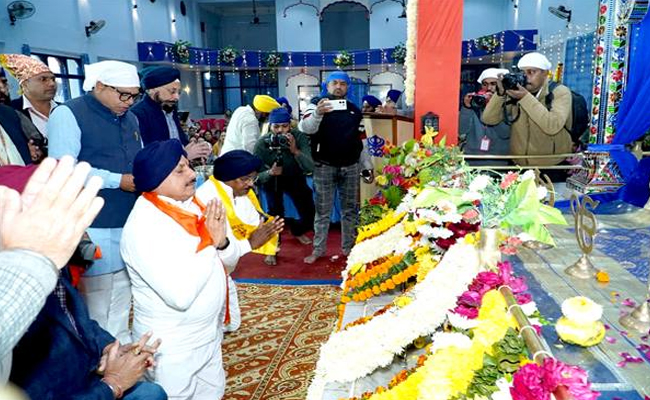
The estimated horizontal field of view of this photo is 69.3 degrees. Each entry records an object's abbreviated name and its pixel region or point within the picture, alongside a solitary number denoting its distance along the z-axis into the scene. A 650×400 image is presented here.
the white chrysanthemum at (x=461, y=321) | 1.32
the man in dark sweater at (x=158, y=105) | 2.81
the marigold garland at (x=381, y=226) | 2.80
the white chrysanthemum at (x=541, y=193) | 1.65
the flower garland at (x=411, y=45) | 4.30
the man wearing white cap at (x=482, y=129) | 4.02
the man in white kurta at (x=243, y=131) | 4.70
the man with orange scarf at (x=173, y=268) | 1.74
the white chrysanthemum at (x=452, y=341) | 1.27
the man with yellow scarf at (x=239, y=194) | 2.40
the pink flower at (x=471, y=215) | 1.89
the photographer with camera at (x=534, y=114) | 3.28
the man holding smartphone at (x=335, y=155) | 4.14
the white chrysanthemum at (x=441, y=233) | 1.91
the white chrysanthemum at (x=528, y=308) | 1.29
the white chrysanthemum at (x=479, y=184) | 1.81
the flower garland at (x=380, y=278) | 2.23
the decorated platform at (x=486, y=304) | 1.12
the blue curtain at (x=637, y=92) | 3.37
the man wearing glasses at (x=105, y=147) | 2.23
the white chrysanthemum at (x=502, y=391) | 1.01
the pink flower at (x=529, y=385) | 0.90
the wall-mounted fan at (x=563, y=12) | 9.42
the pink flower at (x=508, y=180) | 1.81
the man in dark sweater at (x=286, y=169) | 4.68
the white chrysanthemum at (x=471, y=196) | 1.81
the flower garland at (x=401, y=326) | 1.67
